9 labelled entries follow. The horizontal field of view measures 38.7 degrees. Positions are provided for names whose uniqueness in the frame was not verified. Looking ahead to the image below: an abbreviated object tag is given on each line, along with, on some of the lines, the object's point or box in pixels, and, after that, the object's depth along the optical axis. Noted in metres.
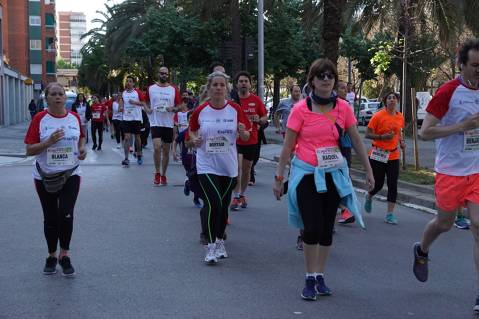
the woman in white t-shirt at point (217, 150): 6.38
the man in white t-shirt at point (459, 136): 4.79
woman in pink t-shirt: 5.05
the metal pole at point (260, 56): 21.31
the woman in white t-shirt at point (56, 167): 5.72
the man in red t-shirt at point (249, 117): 8.94
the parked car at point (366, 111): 42.06
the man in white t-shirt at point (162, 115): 11.84
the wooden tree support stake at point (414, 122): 12.71
